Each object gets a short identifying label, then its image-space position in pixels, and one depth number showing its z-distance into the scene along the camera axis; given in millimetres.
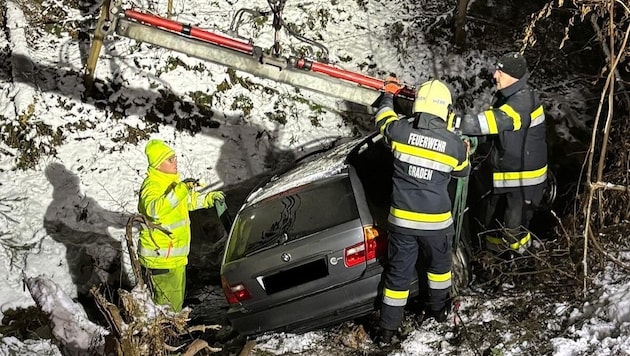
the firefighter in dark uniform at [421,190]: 4141
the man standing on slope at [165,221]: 4980
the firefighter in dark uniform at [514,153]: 4672
